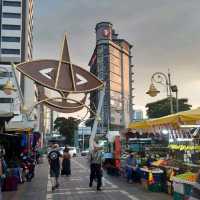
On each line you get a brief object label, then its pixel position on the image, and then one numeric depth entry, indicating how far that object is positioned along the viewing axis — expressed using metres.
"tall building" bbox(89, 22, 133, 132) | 73.73
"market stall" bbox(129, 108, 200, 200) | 5.91
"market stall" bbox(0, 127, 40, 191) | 9.14
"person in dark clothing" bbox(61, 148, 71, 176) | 12.81
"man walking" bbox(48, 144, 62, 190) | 8.83
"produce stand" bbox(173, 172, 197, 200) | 5.41
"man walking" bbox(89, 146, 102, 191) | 9.08
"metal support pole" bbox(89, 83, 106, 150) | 16.91
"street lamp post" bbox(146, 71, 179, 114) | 12.15
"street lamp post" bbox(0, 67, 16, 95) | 13.86
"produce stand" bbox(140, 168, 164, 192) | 8.36
